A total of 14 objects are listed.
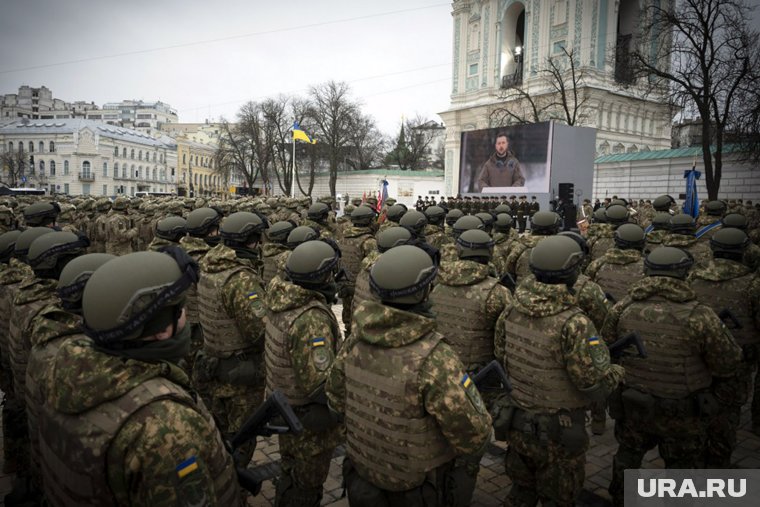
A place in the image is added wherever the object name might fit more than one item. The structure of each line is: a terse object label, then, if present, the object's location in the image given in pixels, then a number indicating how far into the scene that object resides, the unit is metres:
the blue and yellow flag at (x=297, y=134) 33.22
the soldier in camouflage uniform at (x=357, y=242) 8.82
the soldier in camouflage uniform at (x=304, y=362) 3.52
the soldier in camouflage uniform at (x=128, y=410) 1.85
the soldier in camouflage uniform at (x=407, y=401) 2.65
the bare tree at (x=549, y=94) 38.32
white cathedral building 39.56
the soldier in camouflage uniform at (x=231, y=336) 4.43
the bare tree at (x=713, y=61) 19.17
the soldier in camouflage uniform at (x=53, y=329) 2.89
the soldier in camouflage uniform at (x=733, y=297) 4.71
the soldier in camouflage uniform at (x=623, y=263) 6.68
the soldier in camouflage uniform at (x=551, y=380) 3.53
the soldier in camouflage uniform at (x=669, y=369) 4.12
